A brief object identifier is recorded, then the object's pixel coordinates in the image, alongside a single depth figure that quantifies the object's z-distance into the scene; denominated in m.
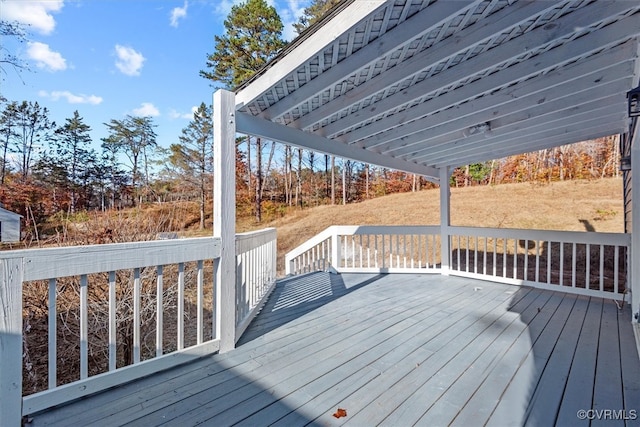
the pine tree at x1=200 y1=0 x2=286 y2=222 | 12.93
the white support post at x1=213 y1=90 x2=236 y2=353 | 2.40
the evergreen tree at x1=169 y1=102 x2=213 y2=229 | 17.00
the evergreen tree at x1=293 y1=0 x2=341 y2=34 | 14.05
